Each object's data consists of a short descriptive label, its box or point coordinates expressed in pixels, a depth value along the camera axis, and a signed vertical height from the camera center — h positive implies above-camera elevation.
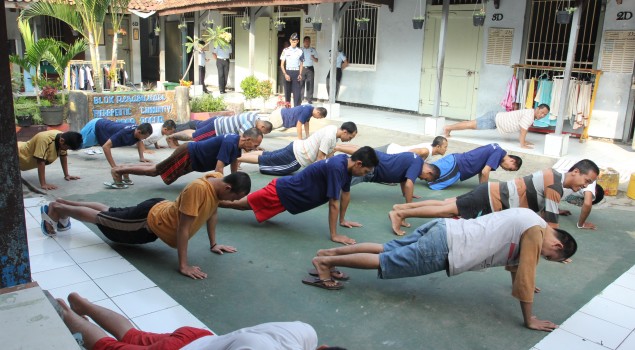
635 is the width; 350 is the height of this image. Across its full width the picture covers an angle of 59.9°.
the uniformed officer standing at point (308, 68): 14.14 -0.05
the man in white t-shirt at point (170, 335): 2.33 -1.38
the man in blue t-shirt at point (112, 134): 7.82 -1.09
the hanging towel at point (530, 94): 10.80 -0.39
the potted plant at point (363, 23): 12.51 +1.01
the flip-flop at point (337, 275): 4.61 -1.71
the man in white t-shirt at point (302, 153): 7.42 -1.18
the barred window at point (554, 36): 10.32 +0.75
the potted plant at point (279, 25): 14.78 +1.05
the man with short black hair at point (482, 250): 3.76 -1.24
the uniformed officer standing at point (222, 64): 16.52 -0.04
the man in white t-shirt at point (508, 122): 9.45 -0.86
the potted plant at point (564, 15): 9.12 +0.99
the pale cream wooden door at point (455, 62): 12.05 +0.22
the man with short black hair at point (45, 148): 6.62 -1.10
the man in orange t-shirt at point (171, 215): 4.38 -1.33
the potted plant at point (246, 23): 15.51 +1.12
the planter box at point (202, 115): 11.85 -1.13
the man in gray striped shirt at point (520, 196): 5.17 -1.17
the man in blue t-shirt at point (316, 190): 5.24 -1.22
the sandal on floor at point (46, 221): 5.18 -1.52
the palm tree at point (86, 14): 11.16 +0.88
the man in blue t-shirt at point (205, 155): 6.48 -1.09
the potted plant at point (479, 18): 10.66 +1.04
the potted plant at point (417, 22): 11.45 +0.99
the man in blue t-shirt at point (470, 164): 7.25 -1.22
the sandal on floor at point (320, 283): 4.43 -1.73
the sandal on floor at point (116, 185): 7.05 -1.59
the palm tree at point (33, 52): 10.90 +0.07
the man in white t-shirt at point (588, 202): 6.08 -1.38
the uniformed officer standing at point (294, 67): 13.35 -0.05
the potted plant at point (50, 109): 10.49 -0.99
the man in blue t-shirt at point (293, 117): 10.38 -0.98
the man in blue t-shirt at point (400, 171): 6.59 -1.20
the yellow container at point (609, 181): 7.68 -1.42
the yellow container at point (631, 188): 7.57 -1.49
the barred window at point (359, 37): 13.94 +0.79
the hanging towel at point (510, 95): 11.09 -0.43
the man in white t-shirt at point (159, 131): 8.88 -1.14
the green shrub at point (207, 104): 12.22 -0.92
